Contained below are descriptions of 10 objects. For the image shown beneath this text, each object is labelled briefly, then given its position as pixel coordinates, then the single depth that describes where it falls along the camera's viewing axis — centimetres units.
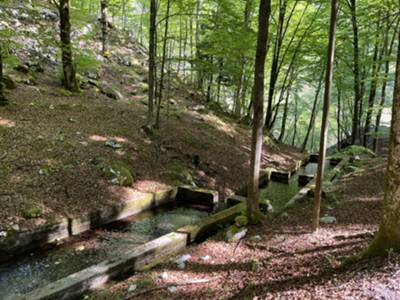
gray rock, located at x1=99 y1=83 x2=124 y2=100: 1404
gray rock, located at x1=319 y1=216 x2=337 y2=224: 592
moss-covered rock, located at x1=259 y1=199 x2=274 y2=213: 768
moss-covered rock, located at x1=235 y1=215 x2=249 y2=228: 638
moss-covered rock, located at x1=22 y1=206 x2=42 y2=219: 611
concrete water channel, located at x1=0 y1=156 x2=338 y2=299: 496
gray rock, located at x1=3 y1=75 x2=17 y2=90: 1033
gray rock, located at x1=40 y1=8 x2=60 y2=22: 1714
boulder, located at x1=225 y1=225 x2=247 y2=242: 582
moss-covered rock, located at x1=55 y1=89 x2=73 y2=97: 1178
